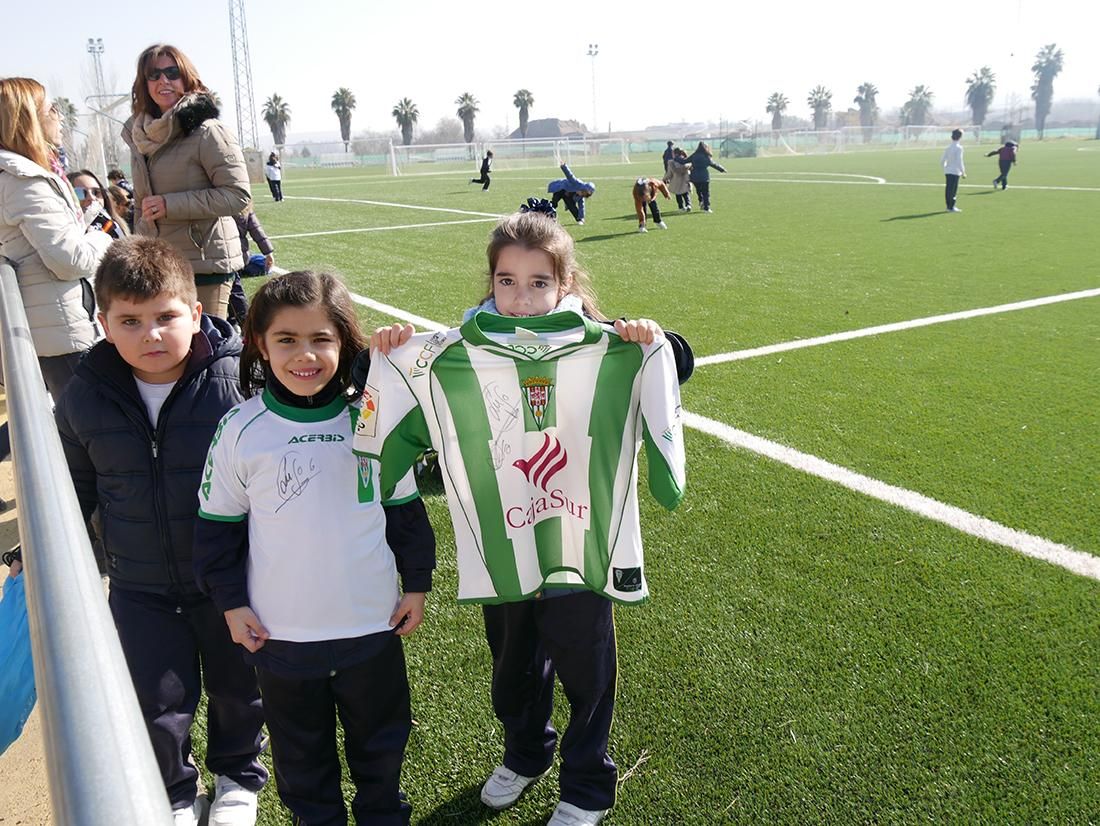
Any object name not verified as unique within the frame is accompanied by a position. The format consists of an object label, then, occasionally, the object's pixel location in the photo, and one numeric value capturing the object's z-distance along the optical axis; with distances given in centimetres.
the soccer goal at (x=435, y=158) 4719
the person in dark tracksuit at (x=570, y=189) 1620
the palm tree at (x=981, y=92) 12050
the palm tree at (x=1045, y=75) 13012
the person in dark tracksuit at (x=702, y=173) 1964
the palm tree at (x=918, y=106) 12938
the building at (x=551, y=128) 12688
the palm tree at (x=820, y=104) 14312
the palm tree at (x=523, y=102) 10806
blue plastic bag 227
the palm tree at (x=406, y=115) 9650
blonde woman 342
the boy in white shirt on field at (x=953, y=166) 1733
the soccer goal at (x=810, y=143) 5872
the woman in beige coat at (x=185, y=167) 411
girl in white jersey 200
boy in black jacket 222
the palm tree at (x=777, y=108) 13975
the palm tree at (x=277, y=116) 8994
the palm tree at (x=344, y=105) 9150
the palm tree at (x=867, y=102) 13675
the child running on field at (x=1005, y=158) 2181
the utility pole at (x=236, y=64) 5897
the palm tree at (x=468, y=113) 9956
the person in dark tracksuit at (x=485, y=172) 2755
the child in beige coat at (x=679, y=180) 1981
